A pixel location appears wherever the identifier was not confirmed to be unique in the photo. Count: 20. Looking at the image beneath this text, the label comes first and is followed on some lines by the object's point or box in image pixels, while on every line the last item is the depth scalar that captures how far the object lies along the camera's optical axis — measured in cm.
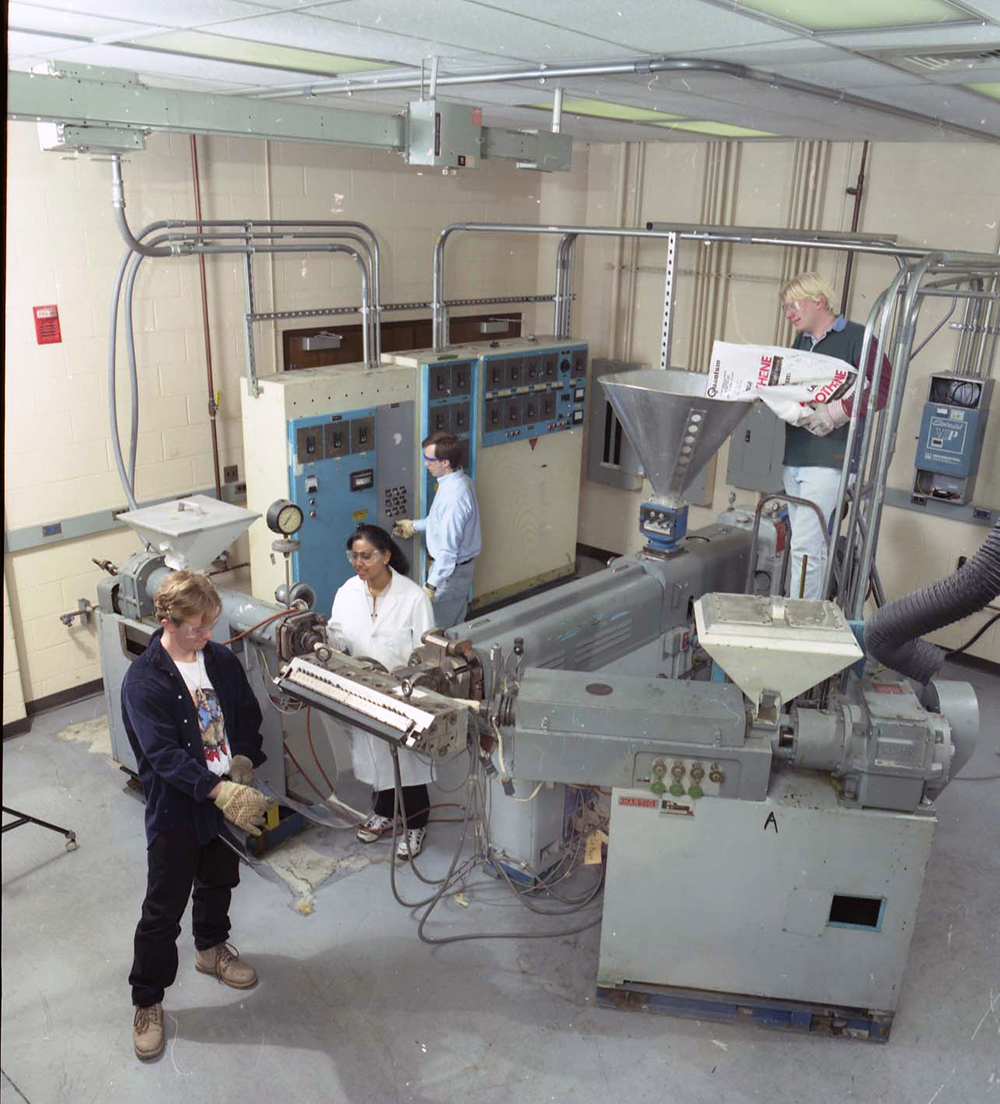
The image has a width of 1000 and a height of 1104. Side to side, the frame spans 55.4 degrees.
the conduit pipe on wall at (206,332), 493
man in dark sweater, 387
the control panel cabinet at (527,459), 603
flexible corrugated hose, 255
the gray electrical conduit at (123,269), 431
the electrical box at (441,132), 344
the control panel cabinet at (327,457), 495
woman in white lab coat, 349
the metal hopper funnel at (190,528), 363
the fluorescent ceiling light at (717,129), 522
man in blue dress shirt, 464
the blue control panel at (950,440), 515
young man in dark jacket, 275
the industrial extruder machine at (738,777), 273
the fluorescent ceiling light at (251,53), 313
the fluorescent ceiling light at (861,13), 229
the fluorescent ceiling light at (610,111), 451
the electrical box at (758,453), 592
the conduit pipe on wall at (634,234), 382
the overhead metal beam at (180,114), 272
